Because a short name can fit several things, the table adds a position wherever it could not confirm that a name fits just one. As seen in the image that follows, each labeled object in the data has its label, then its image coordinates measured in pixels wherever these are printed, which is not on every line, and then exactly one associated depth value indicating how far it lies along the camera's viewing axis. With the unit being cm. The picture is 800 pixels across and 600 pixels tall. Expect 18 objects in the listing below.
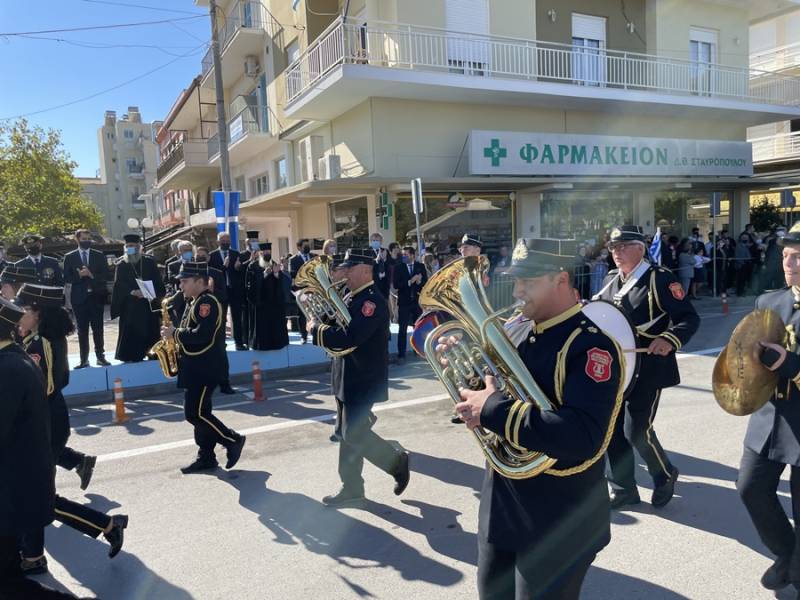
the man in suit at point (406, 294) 1104
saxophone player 552
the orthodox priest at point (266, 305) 1030
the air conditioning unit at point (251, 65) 2394
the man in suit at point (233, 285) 1112
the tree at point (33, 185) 3136
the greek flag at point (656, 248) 1416
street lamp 3468
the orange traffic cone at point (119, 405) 763
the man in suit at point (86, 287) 991
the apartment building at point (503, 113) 1622
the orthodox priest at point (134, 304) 975
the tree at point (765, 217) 2470
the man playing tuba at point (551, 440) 218
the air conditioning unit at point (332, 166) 1727
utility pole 1562
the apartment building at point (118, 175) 7519
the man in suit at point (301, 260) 1162
